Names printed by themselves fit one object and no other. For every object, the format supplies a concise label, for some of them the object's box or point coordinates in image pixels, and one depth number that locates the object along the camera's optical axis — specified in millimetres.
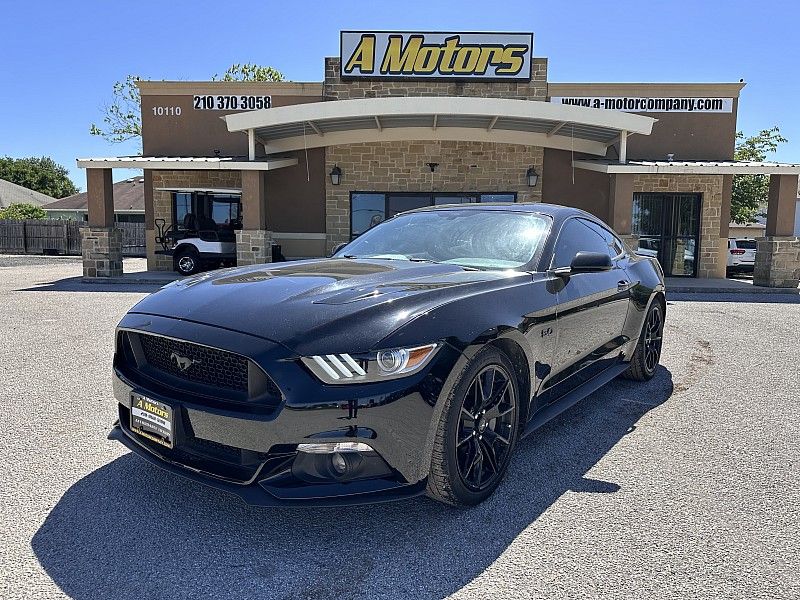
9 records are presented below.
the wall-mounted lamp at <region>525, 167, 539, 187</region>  16266
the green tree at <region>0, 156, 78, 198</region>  63844
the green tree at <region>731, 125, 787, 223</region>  31844
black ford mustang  2363
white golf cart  15859
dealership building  16453
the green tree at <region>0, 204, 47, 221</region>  33656
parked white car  19484
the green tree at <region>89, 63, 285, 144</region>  40188
